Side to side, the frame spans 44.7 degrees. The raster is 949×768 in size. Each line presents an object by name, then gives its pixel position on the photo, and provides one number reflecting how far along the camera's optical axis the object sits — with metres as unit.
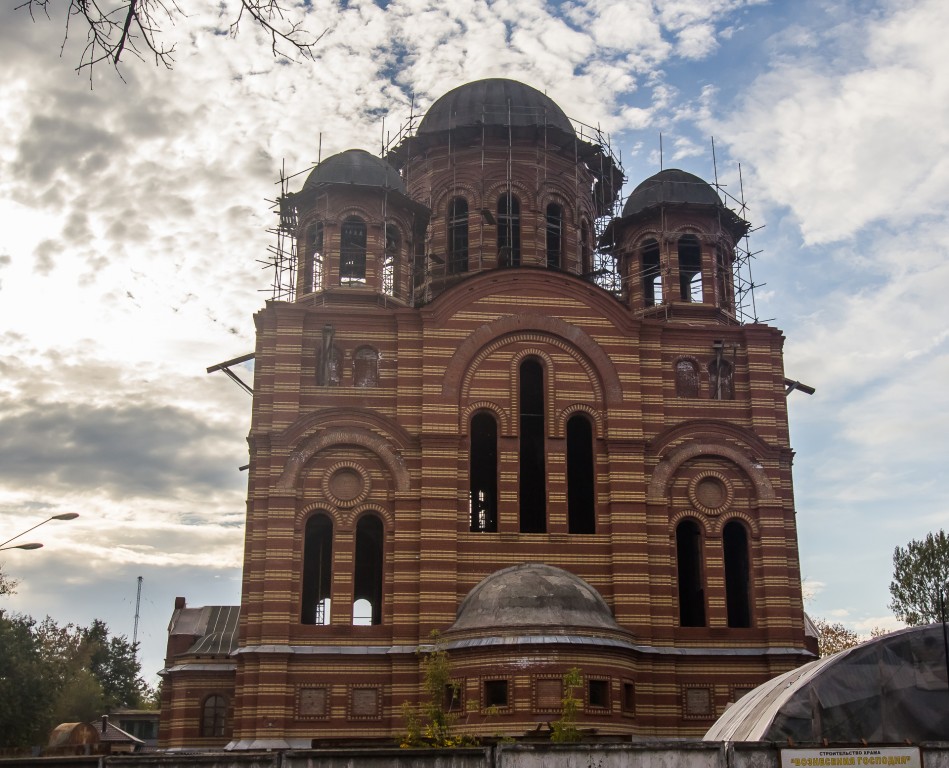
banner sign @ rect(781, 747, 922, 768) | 13.86
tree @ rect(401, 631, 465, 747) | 25.14
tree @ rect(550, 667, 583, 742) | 23.50
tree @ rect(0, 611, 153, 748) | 45.28
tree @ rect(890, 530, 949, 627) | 47.75
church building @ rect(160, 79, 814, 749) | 28.94
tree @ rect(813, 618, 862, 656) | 57.97
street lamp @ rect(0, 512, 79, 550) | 21.64
